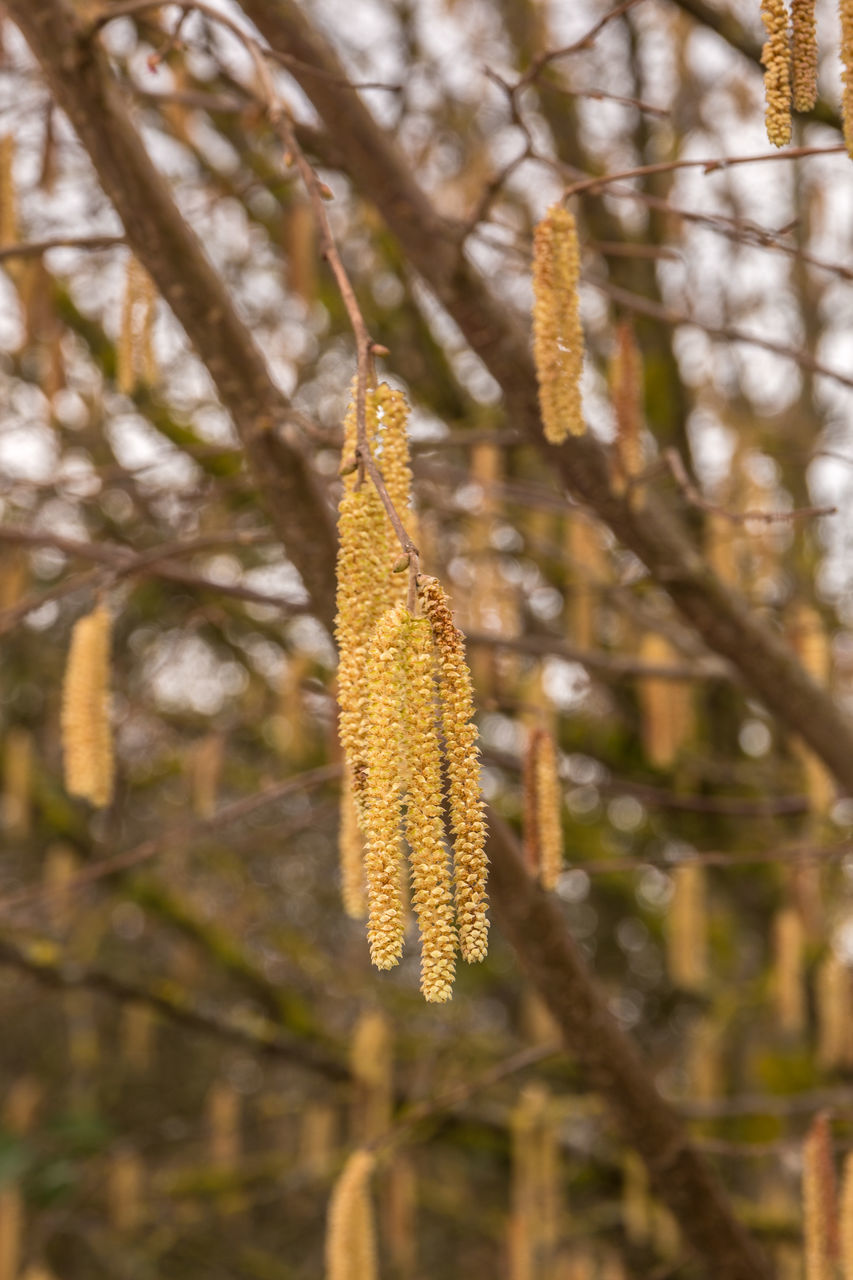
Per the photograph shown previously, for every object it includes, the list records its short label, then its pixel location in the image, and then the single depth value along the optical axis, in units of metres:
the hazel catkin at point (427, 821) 0.53
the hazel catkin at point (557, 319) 0.66
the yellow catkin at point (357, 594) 0.56
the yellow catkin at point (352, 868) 0.72
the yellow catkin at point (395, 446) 0.59
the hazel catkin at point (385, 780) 0.53
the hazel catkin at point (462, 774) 0.53
